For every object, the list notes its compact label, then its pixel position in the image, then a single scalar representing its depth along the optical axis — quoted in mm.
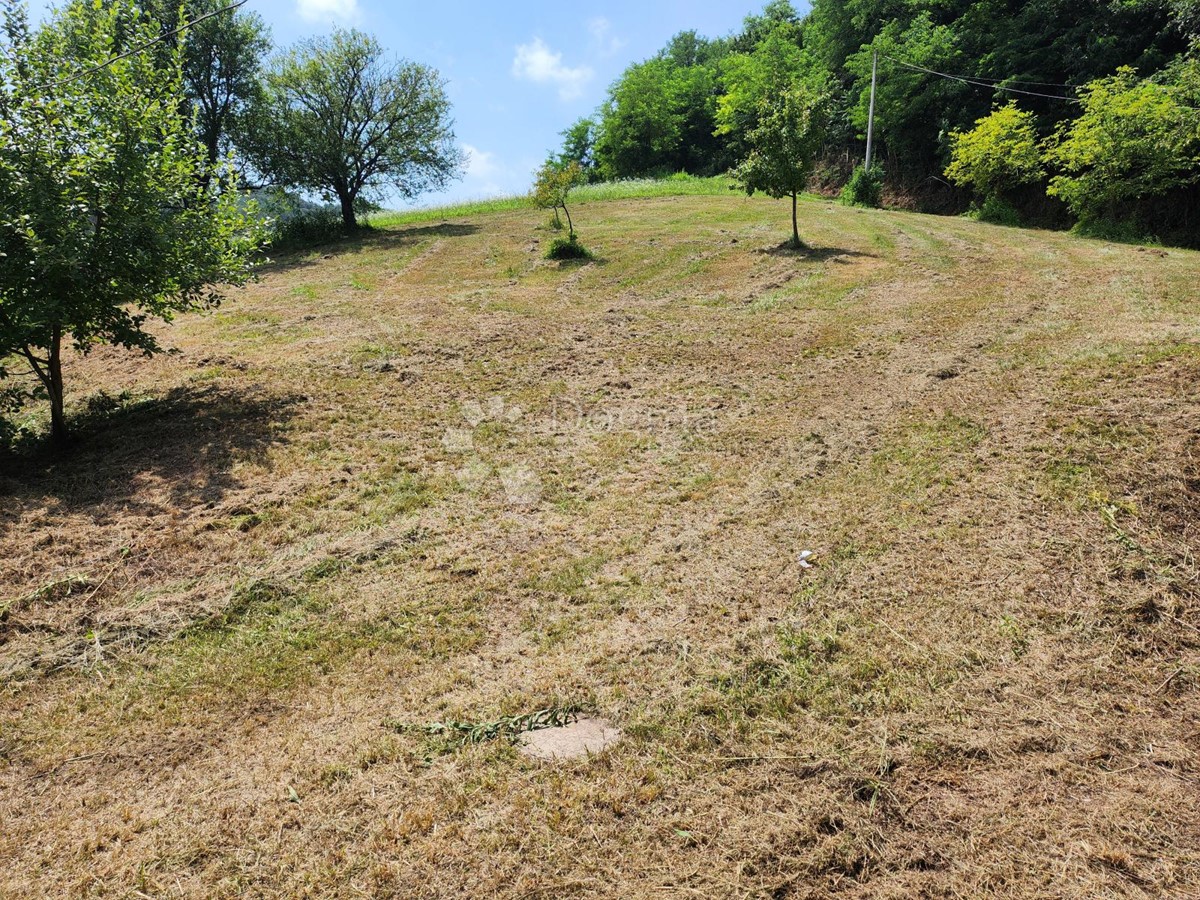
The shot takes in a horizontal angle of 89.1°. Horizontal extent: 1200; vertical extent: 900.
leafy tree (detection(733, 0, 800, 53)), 63750
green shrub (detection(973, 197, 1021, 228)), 27375
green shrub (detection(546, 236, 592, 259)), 21219
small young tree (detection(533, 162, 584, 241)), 22078
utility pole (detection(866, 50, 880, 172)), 33866
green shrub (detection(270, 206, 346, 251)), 30070
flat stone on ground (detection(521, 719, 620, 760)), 3914
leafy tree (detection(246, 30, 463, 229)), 29016
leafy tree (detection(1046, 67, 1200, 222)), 20078
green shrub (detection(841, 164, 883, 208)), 32562
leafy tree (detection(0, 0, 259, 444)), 7875
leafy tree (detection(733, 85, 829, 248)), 17750
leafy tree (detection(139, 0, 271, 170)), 29766
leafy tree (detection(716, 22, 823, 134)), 49344
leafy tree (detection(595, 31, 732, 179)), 58625
